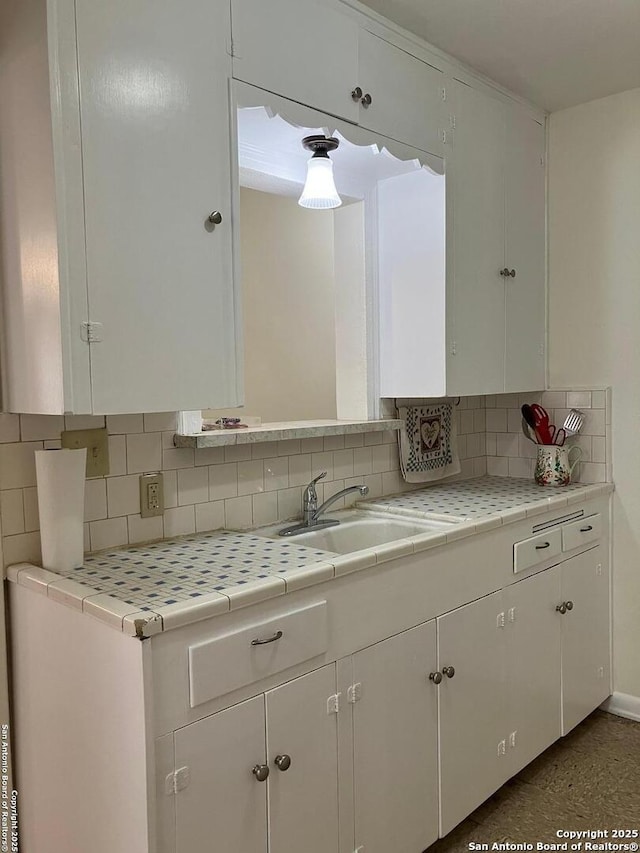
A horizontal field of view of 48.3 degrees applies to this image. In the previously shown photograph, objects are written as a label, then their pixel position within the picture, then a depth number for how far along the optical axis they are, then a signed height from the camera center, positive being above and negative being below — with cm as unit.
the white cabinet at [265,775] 141 -81
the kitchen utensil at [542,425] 299 -17
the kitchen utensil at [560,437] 300 -22
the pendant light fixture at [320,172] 209 +64
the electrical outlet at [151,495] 194 -28
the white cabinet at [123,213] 147 +40
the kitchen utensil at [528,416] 300 -13
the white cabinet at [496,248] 255 +53
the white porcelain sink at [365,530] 229 -47
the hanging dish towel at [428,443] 275 -22
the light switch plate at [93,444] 180 -13
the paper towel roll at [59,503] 164 -25
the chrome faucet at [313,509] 228 -39
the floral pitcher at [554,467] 289 -34
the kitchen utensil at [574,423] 297 -16
